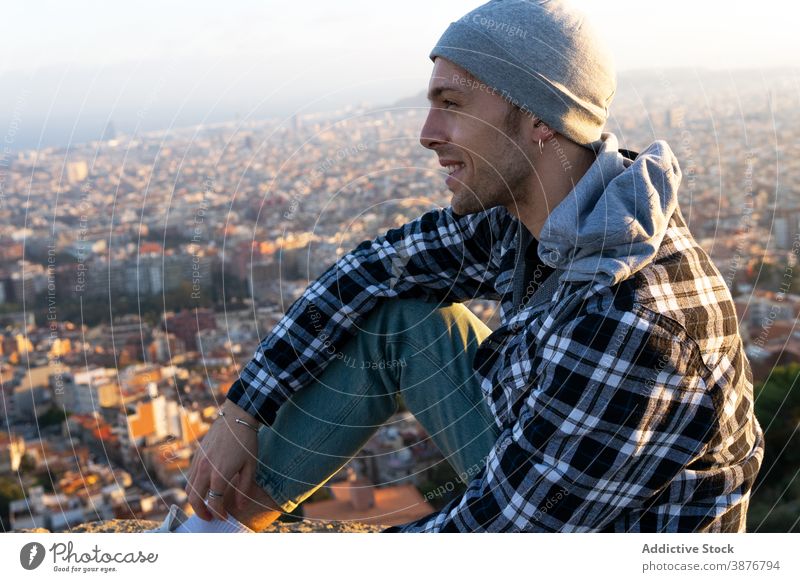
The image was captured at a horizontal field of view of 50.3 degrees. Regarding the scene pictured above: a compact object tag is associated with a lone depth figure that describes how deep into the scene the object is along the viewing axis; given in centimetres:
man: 131
